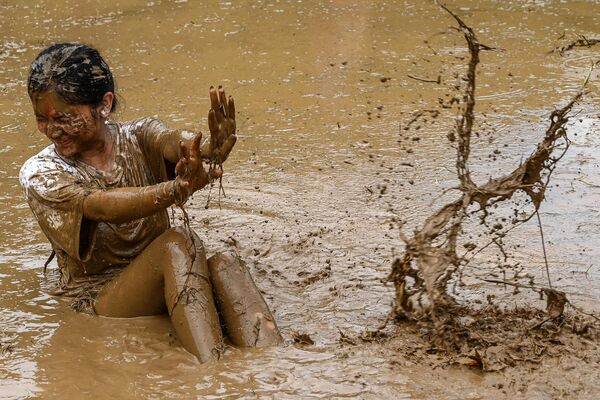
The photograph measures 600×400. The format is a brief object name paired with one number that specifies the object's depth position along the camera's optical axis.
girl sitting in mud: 7.36
